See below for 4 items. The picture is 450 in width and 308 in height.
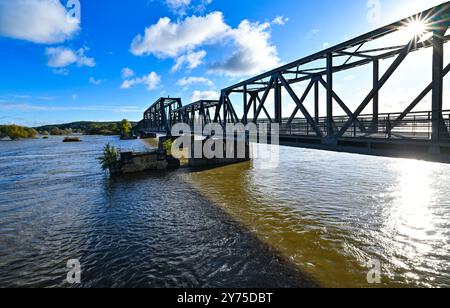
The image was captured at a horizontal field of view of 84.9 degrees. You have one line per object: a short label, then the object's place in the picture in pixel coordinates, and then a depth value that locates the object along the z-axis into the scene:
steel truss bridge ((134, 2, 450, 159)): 10.03
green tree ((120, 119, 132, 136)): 164.25
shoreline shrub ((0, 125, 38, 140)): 144.00
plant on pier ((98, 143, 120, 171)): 30.42
